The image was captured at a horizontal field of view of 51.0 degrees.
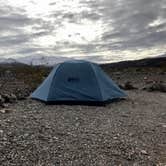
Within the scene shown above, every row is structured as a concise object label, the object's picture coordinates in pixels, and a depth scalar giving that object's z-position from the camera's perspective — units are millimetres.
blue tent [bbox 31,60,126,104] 6477
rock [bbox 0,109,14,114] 5354
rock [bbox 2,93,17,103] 6569
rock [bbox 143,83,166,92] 9280
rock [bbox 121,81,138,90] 9678
